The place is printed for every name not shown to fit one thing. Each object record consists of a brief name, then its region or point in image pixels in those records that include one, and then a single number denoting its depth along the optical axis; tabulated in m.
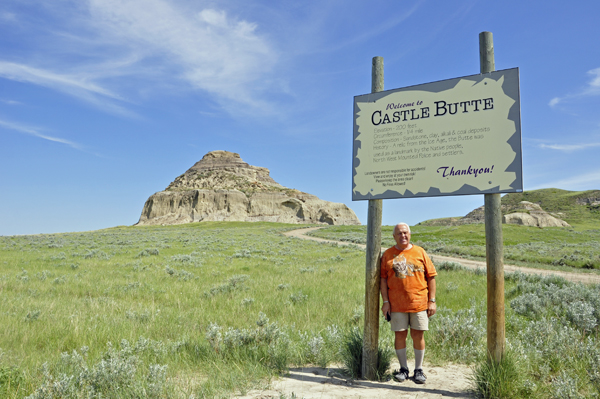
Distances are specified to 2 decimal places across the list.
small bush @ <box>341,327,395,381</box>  4.52
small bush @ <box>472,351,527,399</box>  3.71
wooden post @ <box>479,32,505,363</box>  4.05
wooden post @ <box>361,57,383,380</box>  4.53
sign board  3.96
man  4.31
